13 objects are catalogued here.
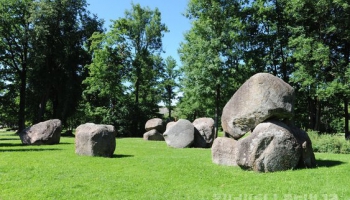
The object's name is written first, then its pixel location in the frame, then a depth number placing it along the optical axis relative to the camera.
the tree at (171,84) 57.41
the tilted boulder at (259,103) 11.68
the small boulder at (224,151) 12.66
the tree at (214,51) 29.27
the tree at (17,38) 37.53
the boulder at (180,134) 21.70
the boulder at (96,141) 15.11
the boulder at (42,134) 21.80
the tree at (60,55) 38.19
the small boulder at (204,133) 22.41
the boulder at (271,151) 10.76
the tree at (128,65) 39.47
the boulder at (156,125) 30.84
